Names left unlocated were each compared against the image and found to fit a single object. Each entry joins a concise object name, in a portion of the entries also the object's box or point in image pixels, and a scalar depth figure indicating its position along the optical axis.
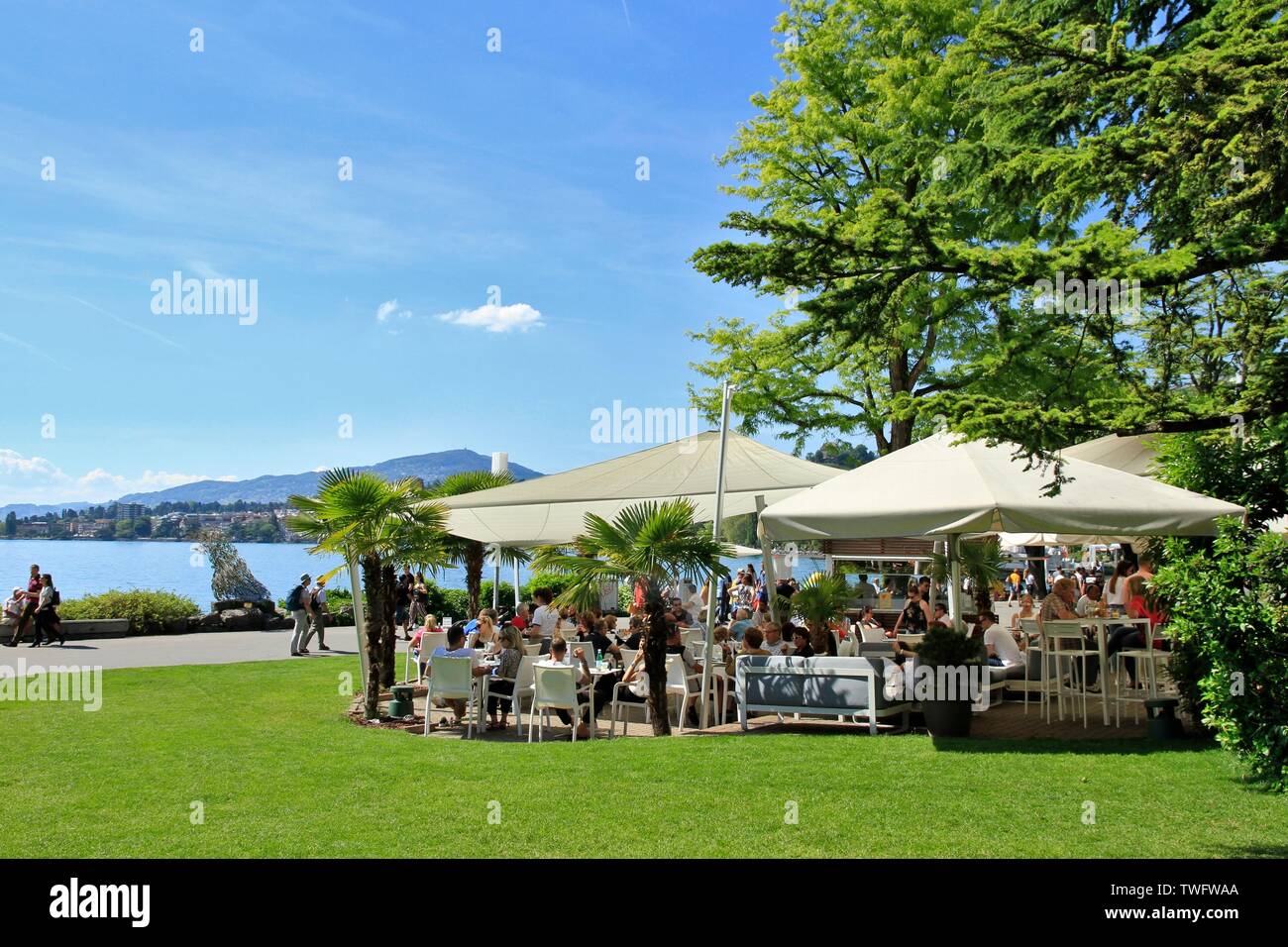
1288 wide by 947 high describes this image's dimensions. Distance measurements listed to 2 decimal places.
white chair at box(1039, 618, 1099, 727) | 10.61
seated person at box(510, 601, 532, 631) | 16.84
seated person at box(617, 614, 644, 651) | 14.78
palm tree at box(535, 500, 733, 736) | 10.92
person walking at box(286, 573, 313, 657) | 22.20
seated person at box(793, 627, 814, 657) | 12.09
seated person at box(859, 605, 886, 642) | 15.38
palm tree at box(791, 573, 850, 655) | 12.93
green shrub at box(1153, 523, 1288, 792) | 6.74
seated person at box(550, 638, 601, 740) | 11.80
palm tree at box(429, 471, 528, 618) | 19.50
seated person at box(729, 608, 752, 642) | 14.34
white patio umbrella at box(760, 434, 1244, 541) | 9.29
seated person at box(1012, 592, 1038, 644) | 16.48
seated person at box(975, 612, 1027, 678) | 11.82
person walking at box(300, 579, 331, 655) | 22.48
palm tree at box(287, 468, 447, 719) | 13.30
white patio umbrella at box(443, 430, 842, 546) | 15.60
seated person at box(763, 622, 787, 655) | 12.14
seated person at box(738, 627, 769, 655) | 11.55
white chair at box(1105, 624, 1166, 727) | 10.38
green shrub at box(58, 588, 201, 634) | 25.98
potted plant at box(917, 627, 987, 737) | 9.82
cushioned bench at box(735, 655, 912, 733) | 10.41
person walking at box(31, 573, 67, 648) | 22.42
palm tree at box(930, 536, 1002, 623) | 15.79
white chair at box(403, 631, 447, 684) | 16.16
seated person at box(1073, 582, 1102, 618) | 15.82
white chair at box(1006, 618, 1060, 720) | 11.03
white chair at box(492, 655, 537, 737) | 12.09
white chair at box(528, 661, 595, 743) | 11.32
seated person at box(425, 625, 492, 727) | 12.48
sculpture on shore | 30.89
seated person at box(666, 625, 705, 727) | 12.23
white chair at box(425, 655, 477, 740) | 12.02
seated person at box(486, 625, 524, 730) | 12.38
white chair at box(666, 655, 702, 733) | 11.80
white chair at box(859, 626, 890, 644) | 15.22
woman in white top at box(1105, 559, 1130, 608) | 14.59
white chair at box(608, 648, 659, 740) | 11.81
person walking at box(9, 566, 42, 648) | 22.88
